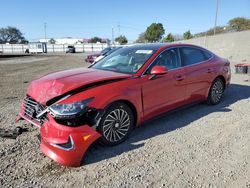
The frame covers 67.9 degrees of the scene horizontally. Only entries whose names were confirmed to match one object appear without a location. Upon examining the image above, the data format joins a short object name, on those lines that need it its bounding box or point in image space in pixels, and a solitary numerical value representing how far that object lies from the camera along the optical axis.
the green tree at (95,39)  87.95
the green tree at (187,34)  49.20
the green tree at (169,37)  47.57
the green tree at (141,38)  69.00
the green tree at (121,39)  72.78
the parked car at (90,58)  15.25
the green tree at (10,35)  85.94
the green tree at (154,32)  60.55
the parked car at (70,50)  45.77
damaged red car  2.48
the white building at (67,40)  92.56
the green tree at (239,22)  36.50
